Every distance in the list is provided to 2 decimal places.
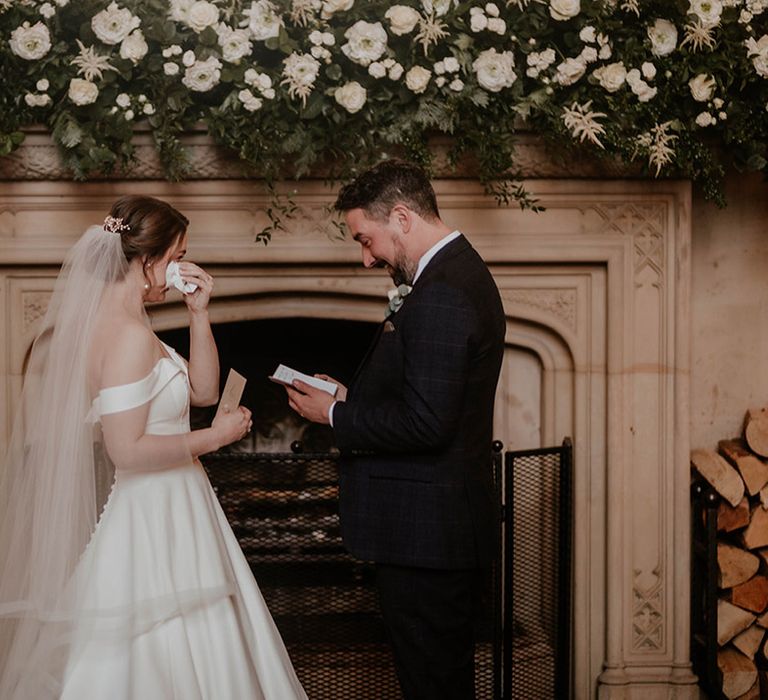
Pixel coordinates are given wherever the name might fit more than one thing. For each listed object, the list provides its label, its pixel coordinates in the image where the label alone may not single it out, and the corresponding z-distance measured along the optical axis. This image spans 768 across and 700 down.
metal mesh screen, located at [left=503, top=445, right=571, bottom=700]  3.46
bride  2.48
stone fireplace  3.49
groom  2.58
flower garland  3.08
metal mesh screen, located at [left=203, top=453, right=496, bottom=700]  3.51
